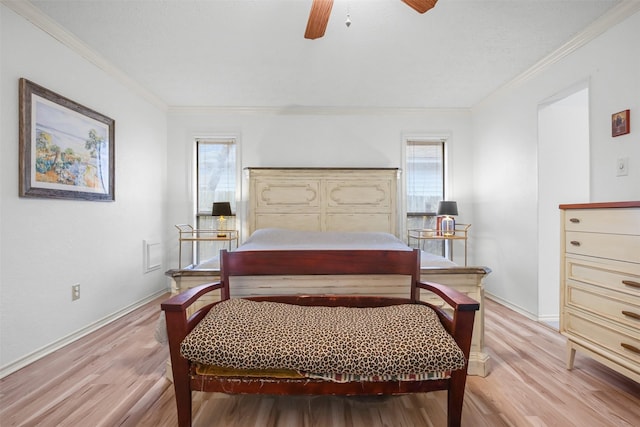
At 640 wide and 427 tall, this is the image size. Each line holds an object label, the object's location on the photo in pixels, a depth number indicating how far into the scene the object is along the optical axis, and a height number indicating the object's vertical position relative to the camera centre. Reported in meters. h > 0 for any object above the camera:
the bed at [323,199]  3.61 +0.17
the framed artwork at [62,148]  1.96 +0.54
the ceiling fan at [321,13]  1.54 +1.20
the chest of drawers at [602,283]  1.47 -0.43
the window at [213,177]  3.88 +0.51
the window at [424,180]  3.93 +0.46
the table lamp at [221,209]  3.47 +0.04
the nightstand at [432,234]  3.54 -0.32
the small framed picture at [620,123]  1.97 +0.65
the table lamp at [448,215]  3.52 -0.05
